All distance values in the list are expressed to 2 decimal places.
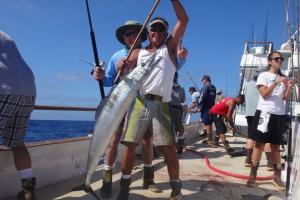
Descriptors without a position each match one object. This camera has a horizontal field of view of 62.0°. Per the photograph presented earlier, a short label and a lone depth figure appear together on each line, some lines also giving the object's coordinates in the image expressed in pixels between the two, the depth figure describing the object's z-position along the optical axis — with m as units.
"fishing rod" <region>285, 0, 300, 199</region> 2.43
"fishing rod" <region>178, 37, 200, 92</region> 2.64
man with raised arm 2.44
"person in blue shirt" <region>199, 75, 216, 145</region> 6.49
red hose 3.56
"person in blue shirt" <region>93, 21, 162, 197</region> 2.76
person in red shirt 5.61
